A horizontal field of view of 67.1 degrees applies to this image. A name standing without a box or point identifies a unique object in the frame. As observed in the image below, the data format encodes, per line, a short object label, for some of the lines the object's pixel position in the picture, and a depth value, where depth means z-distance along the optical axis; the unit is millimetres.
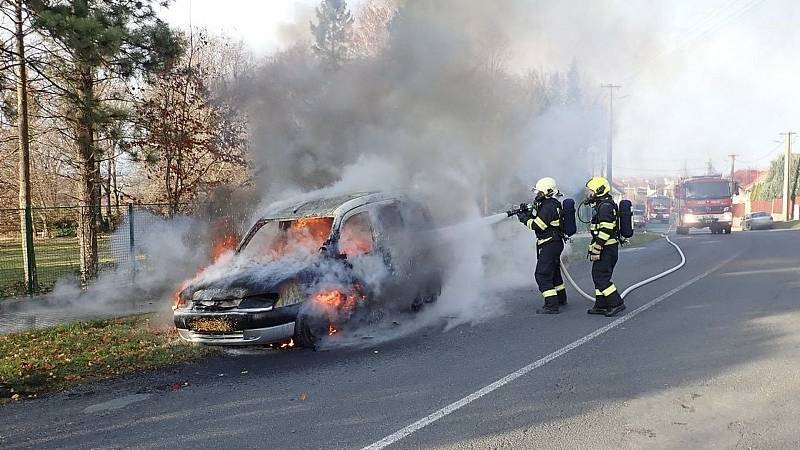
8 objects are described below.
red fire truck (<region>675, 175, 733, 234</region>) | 26266
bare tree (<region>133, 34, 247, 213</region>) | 12141
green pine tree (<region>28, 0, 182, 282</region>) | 8617
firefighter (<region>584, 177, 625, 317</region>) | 7738
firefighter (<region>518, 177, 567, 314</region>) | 8180
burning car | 6191
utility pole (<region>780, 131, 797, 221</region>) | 45403
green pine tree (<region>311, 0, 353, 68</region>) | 11773
